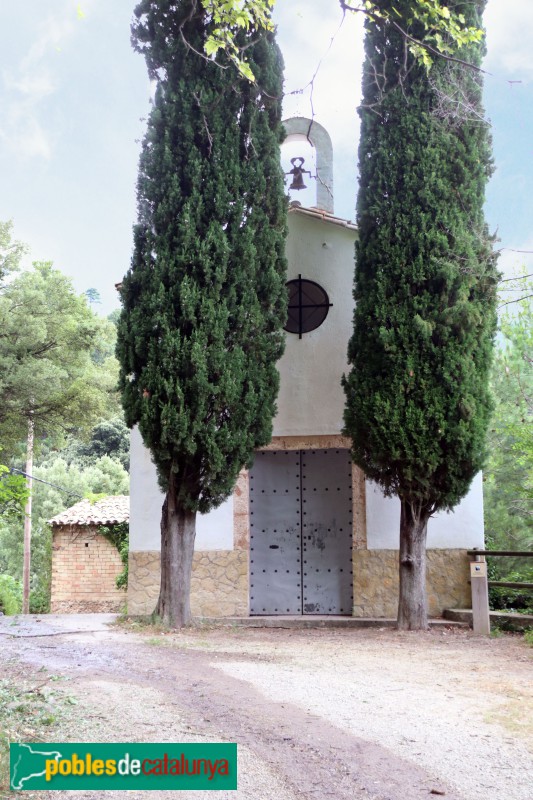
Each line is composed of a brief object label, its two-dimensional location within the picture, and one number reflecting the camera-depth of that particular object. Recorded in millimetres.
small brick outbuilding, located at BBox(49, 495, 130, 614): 17609
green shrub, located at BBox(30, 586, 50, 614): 24802
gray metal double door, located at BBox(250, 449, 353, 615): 10742
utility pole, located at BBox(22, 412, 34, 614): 22516
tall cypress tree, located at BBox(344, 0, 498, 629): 9094
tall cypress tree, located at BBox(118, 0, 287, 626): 9031
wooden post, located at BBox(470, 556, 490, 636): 9141
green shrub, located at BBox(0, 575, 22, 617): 20859
